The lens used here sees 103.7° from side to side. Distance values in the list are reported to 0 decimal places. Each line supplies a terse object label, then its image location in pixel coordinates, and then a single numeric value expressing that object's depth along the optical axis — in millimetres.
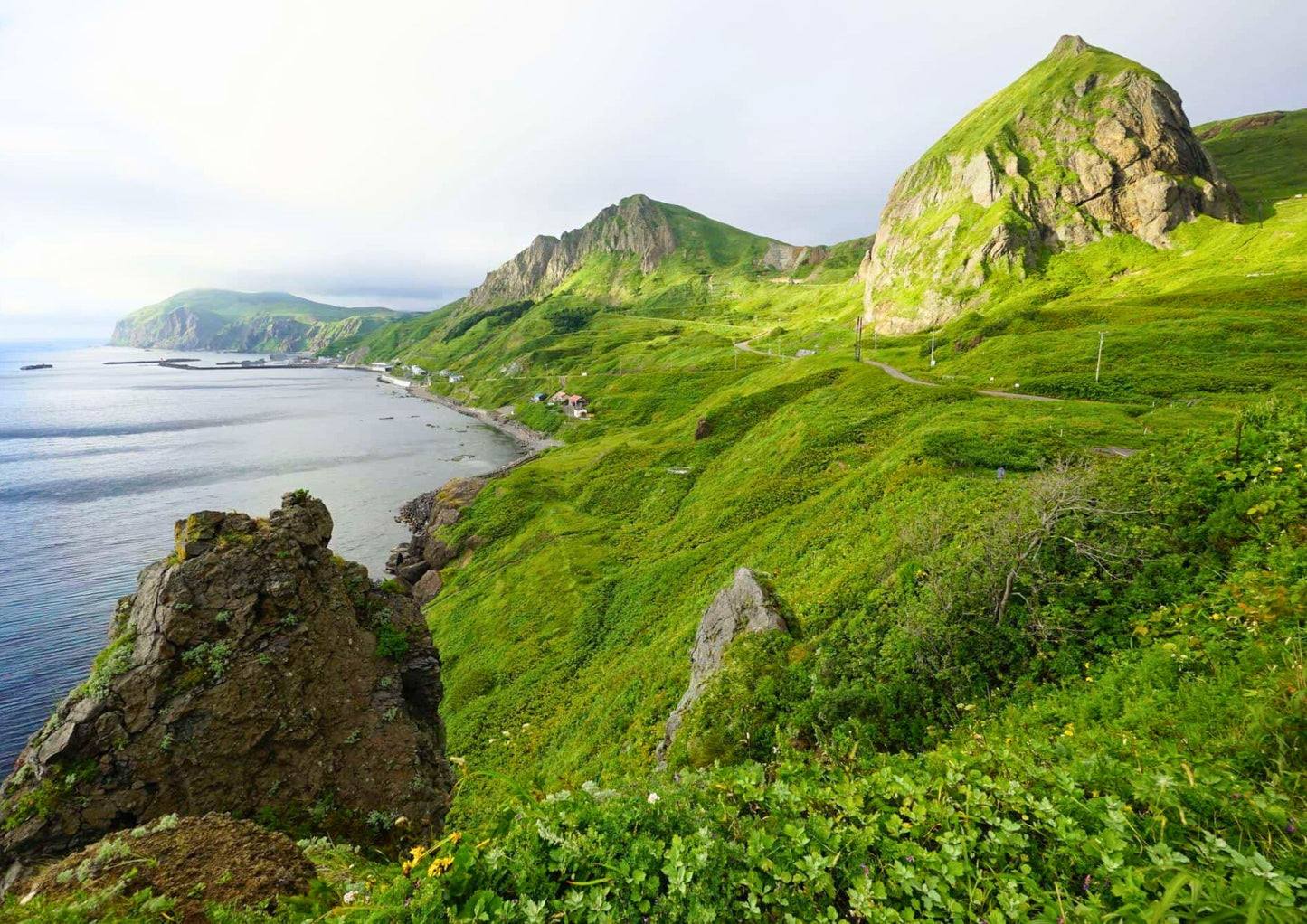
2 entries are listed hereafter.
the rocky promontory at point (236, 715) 11758
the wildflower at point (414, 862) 5102
